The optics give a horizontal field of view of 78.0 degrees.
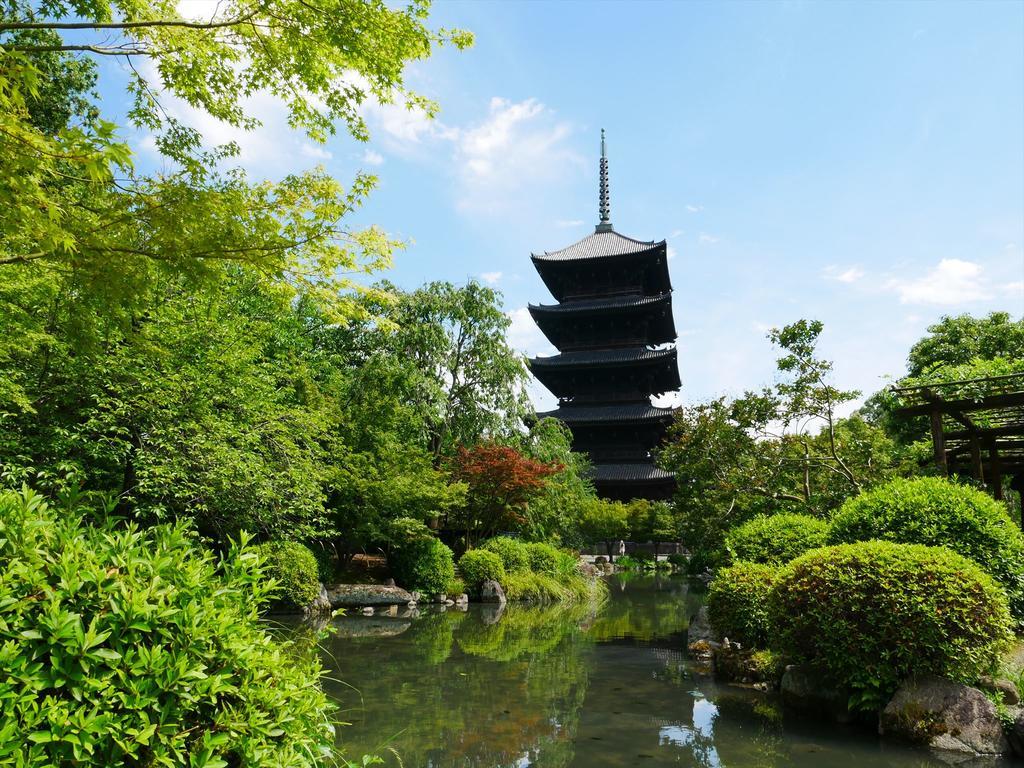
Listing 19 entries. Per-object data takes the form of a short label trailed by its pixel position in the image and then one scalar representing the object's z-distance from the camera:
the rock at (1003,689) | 4.95
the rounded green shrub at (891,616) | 4.78
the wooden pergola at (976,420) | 7.33
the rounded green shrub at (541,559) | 17.08
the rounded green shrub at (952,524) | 5.80
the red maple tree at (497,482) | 15.92
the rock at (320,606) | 12.30
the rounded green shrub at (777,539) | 8.01
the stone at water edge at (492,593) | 15.28
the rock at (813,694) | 5.51
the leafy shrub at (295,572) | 11.47
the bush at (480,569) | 15.54
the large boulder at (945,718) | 4.61
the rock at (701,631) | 8.96
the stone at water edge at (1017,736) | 4.57
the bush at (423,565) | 14.85
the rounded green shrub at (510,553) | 16.33
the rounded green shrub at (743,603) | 7.23
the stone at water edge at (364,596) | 13.57
